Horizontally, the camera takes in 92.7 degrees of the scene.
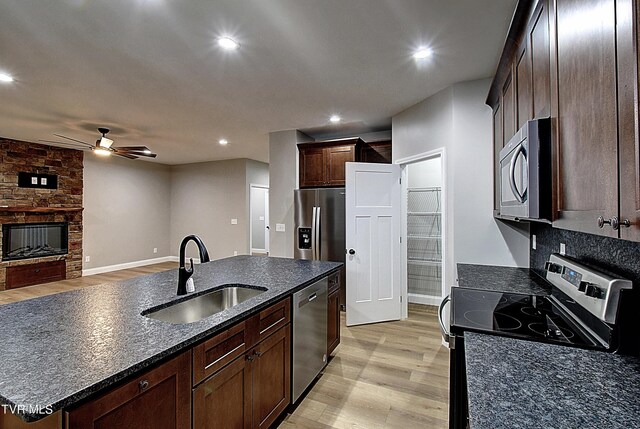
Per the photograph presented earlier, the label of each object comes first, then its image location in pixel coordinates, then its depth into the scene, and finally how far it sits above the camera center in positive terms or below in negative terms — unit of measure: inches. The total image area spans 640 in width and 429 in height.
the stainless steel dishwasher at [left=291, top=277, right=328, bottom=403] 83.8 -35.3
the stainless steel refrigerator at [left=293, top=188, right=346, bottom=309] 169.0 -4.6
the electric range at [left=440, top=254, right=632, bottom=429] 44.1 -19.3
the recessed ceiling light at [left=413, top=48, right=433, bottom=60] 96.8 +52.8
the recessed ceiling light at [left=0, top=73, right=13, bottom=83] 112.2 +53.0
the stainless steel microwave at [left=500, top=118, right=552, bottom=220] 49.3 +8.0
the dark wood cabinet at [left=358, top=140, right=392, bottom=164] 179.9 +38.5
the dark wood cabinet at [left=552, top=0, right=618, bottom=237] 30.7 +11.6
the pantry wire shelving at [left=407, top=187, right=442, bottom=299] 178.9 -15.5
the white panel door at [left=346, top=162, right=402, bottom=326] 147.4 -12.7
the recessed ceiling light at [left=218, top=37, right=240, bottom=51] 89.4 +52.4
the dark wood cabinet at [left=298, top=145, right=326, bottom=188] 182.9 +30.3
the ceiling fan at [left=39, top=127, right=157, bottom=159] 173.6 +39.5
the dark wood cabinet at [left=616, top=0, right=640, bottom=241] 26.1 +9.1
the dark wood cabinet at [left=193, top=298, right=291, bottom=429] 52.9 -31.7
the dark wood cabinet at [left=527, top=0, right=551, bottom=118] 50.4 +27.6
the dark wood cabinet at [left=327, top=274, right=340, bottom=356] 107.2 -35.3
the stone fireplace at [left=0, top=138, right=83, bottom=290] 212.8 +2.8
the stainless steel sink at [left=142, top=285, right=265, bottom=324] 67.6 -21.6
